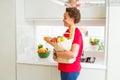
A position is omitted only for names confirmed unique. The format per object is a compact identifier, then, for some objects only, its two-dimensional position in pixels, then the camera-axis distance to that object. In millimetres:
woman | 1664
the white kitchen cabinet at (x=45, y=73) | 2007
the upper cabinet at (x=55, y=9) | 2113
